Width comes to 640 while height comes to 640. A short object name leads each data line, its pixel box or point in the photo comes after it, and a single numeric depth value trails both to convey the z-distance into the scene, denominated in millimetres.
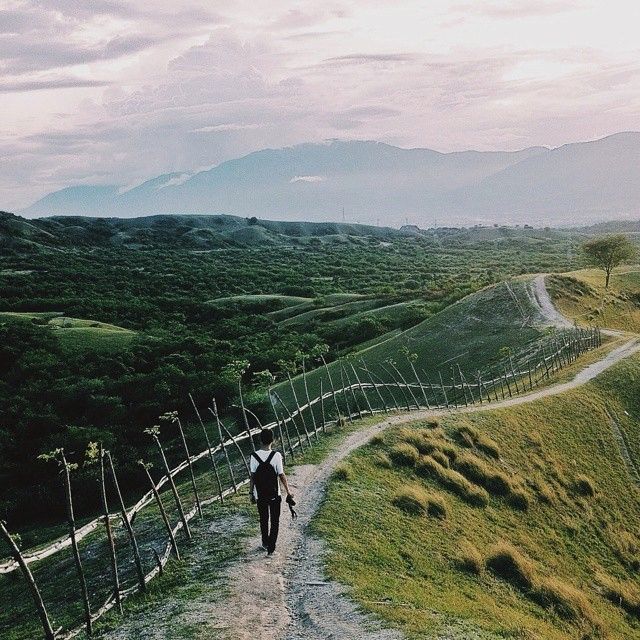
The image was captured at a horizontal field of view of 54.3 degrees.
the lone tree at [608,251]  71750
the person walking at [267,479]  13000
